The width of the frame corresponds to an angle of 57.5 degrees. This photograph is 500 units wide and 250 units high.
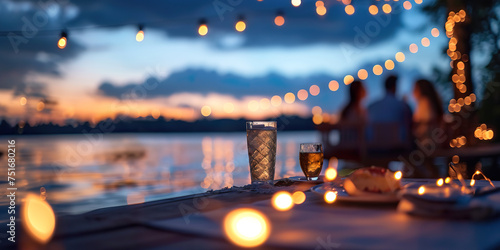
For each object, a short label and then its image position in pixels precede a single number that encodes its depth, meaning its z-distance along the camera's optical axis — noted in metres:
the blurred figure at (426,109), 5.48
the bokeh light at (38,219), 0.84
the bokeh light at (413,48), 6.97
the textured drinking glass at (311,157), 1.70
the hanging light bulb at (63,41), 5.09
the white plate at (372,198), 1.01
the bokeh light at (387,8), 6.41
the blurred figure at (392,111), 5.37
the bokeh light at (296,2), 5.40
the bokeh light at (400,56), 7.14
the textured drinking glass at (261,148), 1.80
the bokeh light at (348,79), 5.72
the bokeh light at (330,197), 1.06
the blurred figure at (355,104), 5.58
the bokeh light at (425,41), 7.07
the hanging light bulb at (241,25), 6.00
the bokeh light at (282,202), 1.02
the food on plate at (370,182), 1.09
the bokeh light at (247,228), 0.72
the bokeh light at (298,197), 1.14
